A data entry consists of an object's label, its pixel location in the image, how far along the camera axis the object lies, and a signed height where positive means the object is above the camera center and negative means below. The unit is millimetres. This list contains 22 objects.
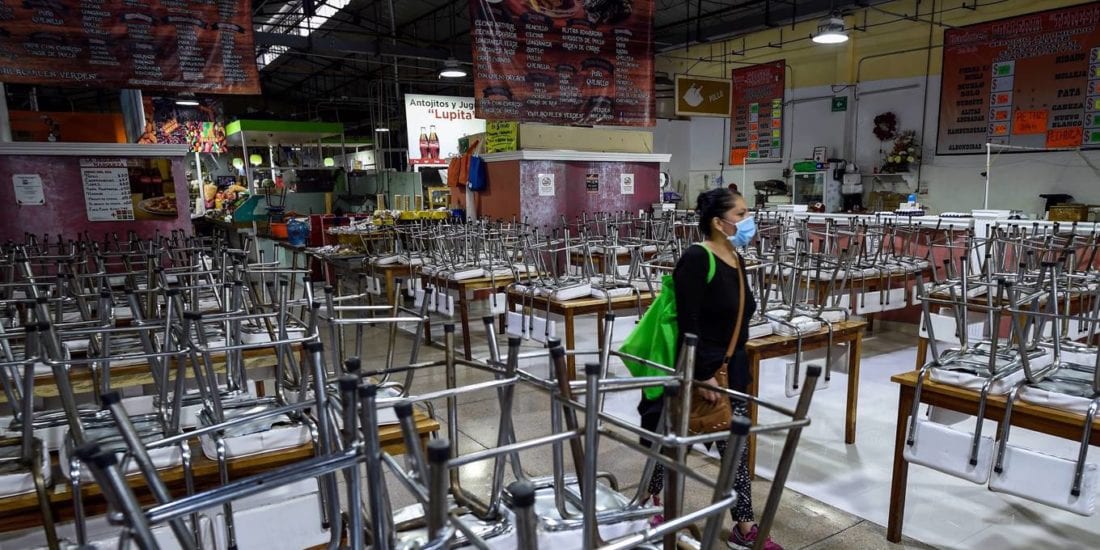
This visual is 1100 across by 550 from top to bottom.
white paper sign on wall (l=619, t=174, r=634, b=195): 9203 -129
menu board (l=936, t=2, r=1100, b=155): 8172 +1137
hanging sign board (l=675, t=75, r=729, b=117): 9188 +1100
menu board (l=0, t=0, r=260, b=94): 4746 +1064
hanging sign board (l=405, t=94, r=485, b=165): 10820 +893
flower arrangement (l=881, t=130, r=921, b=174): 10398 +263
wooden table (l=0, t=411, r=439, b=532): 1658 -803
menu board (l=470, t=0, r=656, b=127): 6008 +1105
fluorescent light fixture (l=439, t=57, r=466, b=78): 9906 +1666
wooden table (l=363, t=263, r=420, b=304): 5961 -860
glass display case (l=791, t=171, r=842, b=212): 11297 -324
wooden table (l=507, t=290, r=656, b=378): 3979 -815
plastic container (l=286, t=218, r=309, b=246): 8898 -686
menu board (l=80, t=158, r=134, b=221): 6312 -57
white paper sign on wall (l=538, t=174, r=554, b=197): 8359 -115
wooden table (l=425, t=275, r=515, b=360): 5082 -852
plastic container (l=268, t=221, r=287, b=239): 9891 -745
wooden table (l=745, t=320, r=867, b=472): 3006 -846
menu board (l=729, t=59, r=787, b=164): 11414 +1120
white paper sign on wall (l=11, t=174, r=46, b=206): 5957 -37
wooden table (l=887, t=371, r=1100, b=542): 2010 -800
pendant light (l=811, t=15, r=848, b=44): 7840 +1693
